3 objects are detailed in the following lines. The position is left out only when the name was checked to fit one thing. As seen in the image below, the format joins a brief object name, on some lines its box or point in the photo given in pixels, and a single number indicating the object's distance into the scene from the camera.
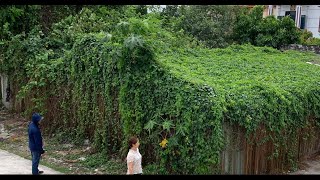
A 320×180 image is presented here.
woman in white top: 7.12
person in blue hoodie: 8.09
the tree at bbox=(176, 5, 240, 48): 20.66
